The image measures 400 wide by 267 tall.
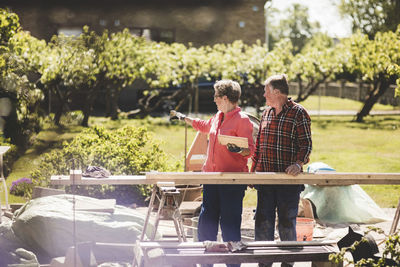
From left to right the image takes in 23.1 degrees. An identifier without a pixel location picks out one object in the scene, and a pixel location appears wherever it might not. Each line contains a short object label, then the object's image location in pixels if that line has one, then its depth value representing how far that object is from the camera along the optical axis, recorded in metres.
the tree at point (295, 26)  113.41
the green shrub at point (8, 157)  15.38
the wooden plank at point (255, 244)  6.86
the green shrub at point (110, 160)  13.06
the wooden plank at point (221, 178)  7.44
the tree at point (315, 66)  29.91
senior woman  7.58
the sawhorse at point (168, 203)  7.31
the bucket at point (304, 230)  9.69
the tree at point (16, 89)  13.71
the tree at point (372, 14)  42.08
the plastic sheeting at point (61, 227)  9.01
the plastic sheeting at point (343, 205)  12.16
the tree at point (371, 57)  29.04
